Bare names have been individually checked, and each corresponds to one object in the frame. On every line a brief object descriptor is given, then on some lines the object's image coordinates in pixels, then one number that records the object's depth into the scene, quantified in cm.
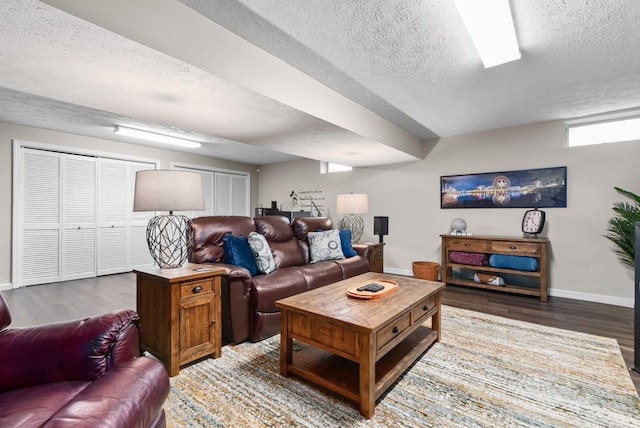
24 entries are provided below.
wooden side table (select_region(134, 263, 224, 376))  199
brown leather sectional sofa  244
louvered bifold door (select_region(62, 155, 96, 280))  481
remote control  220
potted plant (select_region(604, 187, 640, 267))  337
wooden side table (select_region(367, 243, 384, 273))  409
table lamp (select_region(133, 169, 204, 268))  209
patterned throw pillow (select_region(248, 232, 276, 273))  283
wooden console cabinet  377
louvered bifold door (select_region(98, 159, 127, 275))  519
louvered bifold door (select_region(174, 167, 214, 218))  667
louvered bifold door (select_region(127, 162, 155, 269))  553
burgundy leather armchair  94
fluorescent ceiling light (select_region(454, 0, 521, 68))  185
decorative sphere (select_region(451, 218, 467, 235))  460
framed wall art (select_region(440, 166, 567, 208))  401
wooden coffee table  162
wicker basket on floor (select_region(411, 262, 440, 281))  443
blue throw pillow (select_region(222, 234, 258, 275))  278
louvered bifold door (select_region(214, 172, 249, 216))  701
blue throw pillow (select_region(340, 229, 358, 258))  387
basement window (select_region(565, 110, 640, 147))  362
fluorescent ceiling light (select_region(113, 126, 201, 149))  456
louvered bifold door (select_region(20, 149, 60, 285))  444
